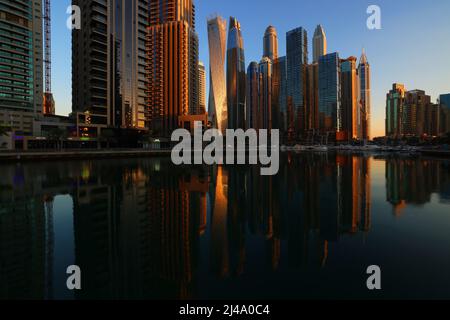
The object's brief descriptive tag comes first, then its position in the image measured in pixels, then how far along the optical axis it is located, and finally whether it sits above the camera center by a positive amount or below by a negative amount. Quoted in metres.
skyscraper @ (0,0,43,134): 101.56 +40.19
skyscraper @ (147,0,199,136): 177.38 +60.37
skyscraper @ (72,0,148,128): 105.94 +42.02
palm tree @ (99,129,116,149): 106.19 +9.52
